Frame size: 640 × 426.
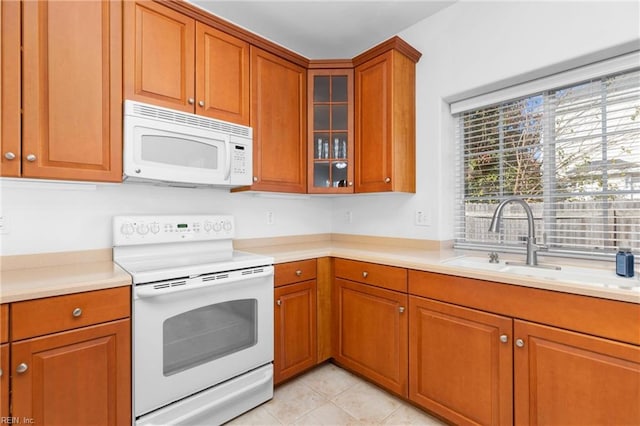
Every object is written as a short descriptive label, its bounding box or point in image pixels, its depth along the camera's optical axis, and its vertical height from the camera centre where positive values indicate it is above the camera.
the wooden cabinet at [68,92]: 1.36 +0.58
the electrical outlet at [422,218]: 2.24 -0.03
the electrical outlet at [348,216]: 2.79 -0.02
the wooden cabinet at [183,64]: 1.63 +0.87
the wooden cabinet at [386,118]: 2.14 +0.69
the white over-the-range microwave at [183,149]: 1.61 +0.38
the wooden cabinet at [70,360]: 1.13 -0.57
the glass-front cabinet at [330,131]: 2.41 +0.65
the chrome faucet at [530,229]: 1.69 -0.08
